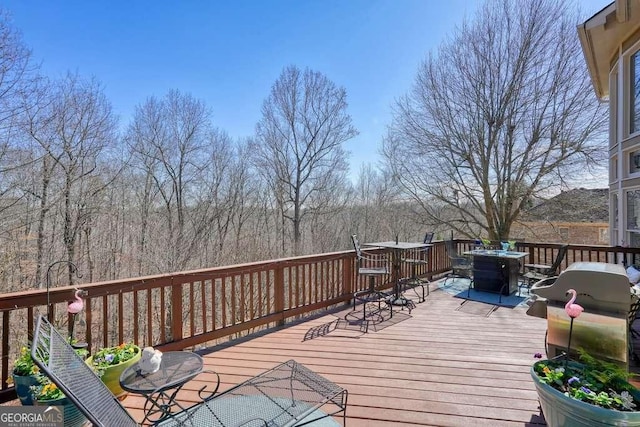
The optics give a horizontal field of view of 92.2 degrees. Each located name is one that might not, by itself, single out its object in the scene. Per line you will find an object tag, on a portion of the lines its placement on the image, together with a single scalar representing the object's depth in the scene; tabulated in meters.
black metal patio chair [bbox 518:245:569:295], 5.04
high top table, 4.82
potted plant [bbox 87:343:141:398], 2.14
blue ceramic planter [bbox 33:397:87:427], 1.74
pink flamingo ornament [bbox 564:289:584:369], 1.57
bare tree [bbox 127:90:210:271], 9.80
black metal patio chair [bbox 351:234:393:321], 4.44
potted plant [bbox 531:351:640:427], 1.38
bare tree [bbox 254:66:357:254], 12.34
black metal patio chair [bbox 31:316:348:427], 1.35
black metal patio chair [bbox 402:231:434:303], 5.36
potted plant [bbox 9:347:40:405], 1.89
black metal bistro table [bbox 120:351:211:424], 1.69
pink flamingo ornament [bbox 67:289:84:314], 2.09
